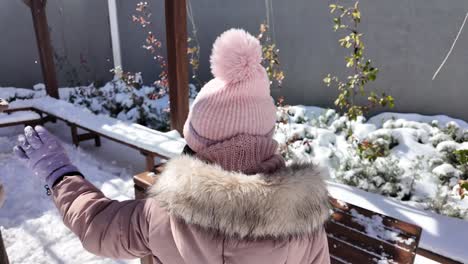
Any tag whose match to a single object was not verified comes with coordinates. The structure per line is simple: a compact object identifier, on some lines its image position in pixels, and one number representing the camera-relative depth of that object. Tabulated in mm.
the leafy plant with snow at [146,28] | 7264
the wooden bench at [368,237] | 1735
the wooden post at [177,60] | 3799
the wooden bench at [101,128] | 3704
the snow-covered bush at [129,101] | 5355
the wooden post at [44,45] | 5691
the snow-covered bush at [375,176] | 3107
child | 974
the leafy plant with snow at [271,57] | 3823
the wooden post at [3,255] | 1659
